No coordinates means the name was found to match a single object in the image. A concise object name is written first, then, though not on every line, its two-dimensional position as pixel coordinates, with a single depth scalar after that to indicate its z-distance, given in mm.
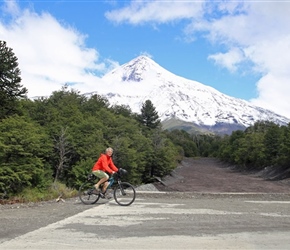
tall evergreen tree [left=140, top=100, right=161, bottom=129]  67662
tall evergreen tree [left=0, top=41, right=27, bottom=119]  29345
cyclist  8917
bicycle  8917
